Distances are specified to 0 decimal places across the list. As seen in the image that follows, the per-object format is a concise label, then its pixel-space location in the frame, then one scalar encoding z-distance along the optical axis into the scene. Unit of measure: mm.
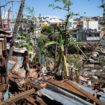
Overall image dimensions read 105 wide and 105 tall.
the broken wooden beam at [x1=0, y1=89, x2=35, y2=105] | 4599
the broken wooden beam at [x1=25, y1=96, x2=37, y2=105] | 4821
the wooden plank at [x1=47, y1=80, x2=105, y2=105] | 4567
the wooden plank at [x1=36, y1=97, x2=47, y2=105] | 4791
